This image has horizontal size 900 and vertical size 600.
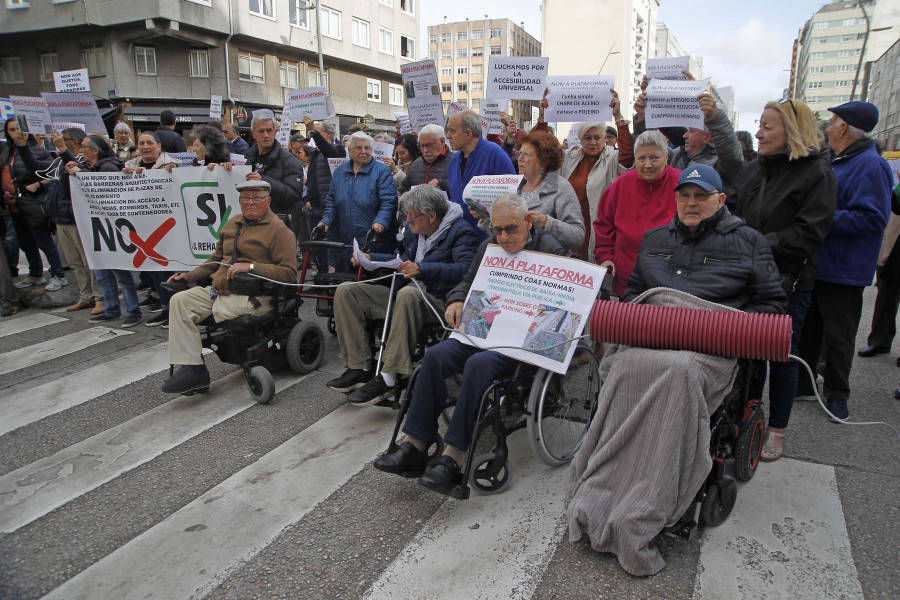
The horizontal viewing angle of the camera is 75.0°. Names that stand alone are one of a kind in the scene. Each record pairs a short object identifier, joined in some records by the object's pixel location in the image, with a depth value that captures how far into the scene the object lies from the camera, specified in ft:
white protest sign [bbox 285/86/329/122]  29.22
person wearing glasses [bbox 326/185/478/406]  13.30
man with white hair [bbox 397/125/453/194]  19.63
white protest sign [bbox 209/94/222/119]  36.55
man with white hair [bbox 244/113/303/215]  20.75
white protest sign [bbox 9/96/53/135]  29.45
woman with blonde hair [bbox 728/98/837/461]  11.35
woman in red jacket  13.08
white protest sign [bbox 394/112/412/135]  35.42
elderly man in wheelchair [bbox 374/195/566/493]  10.13
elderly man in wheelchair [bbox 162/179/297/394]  14.82
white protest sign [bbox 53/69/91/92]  33.83
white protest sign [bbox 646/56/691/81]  18.16
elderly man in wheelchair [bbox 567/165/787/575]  8.41
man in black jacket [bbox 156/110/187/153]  28.45
